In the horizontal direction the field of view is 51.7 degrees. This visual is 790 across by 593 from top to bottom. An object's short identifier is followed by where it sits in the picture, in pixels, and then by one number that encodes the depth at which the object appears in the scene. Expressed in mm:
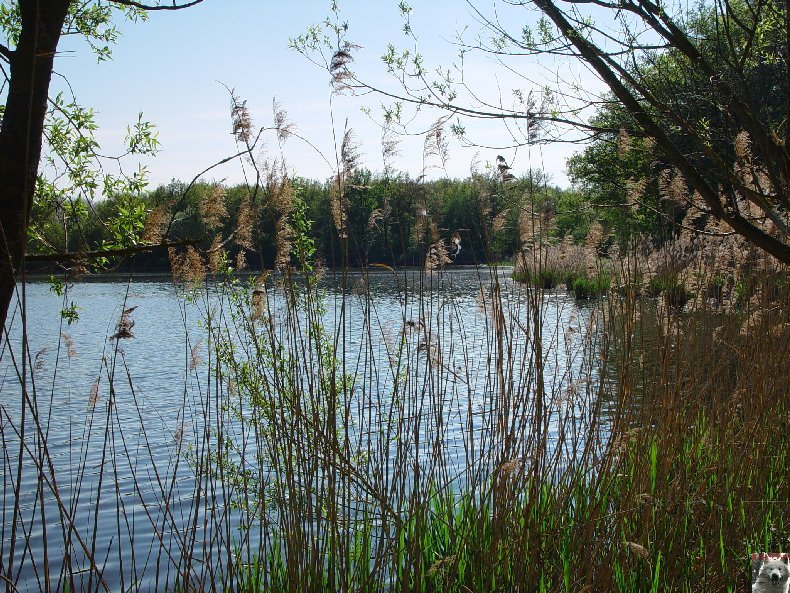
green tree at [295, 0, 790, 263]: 3445
